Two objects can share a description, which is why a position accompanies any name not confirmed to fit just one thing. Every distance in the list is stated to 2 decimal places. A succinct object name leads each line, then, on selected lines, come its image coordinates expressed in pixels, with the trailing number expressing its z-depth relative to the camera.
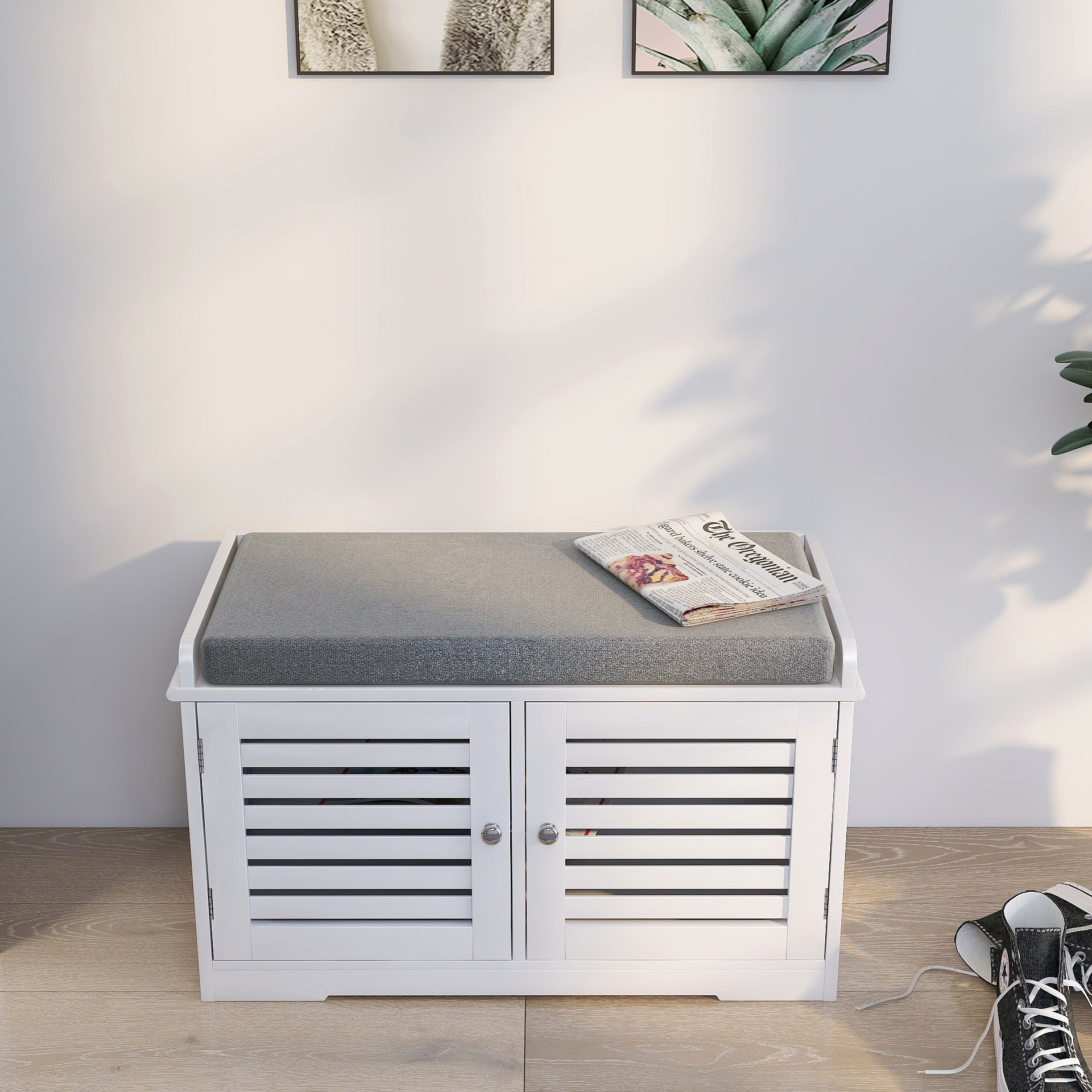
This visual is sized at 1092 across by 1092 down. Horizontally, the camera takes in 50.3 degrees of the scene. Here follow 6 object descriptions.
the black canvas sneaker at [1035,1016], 1.45
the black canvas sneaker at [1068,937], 1.63
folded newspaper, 1.55
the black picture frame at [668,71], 1.70
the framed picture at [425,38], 1.70
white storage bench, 1.51
